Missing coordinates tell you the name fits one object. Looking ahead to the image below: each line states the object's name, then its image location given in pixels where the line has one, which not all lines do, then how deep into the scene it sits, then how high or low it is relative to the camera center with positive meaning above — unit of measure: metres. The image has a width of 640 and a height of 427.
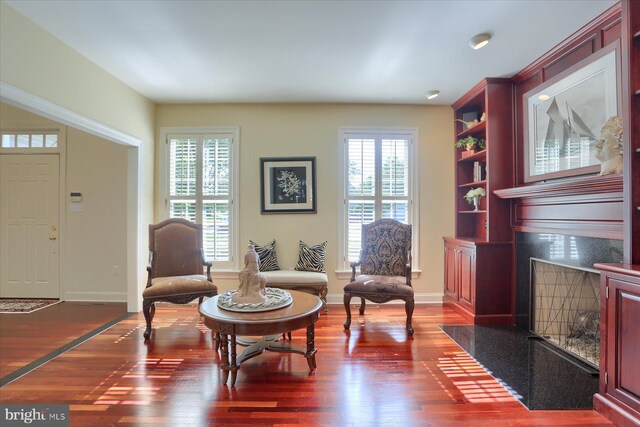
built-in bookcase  3.40 +0.73
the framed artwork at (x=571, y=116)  2.31 +0.87
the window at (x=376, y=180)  4.22 +0.50
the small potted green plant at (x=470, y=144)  3.79 +0.92
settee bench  3.53 -0.79
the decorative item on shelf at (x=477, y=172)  3.77 +0.55
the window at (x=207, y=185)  4.22 +0.42
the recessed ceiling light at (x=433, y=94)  3.74 +1.53
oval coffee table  2.07 -0.76
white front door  4.18 -0.18
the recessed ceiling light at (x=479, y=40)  2.53 +1.49
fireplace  2.51 -0.64
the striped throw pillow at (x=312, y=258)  3.95 -0.56
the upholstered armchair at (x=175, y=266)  3.01 -0.59
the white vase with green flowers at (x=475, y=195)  3.65 +0.26
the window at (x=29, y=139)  4.19 +1.05
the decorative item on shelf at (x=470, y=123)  3.79 +1.19
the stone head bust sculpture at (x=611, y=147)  2.05 +0.48
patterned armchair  3.22 -0.50
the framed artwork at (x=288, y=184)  4.20 +0.43
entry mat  3.72 -1.17
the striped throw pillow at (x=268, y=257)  3.94 -0.55
